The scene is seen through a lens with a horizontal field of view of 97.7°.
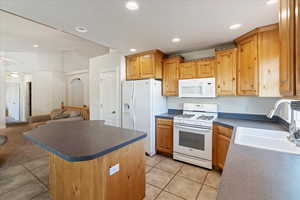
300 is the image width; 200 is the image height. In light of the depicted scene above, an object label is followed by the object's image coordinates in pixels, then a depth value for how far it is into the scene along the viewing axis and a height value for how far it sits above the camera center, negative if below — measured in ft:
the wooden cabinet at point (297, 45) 2.22 +0.92
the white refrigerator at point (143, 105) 9.95 -0.53
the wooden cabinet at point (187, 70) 9.59 +2.15
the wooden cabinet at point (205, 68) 8.86 +2.13
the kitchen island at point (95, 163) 3.86 -2.13
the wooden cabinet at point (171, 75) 10.25 +1.90
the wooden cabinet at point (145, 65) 10.14 +2.76
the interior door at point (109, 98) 11.78 +0.09
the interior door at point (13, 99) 22.49 +0.02
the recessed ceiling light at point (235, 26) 6.55 +3.69
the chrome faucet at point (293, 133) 4.36 -1.19
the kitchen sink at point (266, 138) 4.25 -1.55
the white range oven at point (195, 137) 8.11 -2.49
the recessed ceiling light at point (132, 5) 4.88 +3.61
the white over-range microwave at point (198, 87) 8.84 +0.81
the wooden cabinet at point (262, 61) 6.52 +1.96
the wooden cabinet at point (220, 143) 7.21 -2.58
